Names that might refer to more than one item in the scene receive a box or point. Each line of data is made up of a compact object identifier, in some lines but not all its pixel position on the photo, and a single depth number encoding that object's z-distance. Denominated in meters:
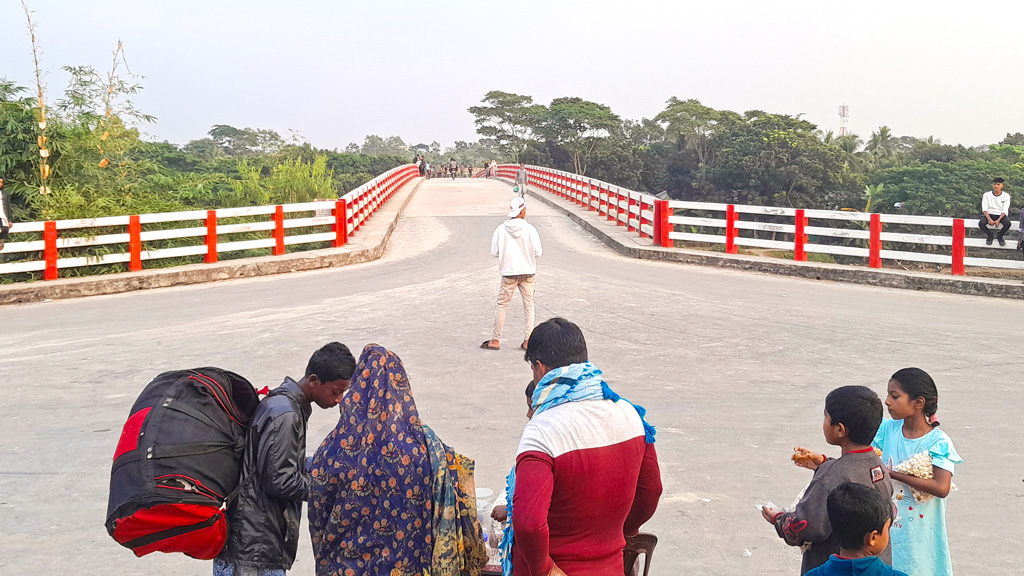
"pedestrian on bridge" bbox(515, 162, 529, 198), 34.16
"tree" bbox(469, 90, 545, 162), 80.56
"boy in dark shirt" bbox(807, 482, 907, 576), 2.66
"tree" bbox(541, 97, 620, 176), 71.38
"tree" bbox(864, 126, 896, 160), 67.12
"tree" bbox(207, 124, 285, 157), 78.57
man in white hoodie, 9.41
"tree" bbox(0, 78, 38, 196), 15.30
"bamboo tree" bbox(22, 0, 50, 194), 15.31
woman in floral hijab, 2.87
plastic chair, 3.19
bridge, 4.99
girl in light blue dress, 3.56
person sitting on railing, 14.46
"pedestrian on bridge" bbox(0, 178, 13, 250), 13.46
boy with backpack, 3.06
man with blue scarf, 2.69
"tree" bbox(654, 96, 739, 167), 66.19
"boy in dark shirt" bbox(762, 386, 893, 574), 3.08
